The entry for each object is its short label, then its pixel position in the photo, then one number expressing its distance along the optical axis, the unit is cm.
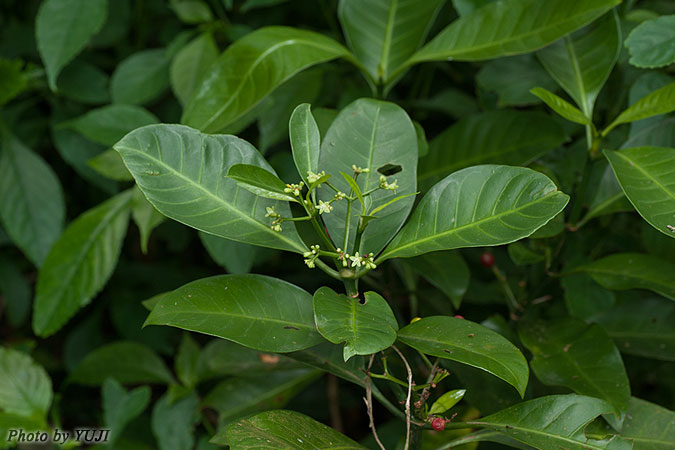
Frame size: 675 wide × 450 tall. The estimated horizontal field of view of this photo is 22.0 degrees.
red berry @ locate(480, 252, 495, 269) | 96
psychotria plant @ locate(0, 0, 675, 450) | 83
